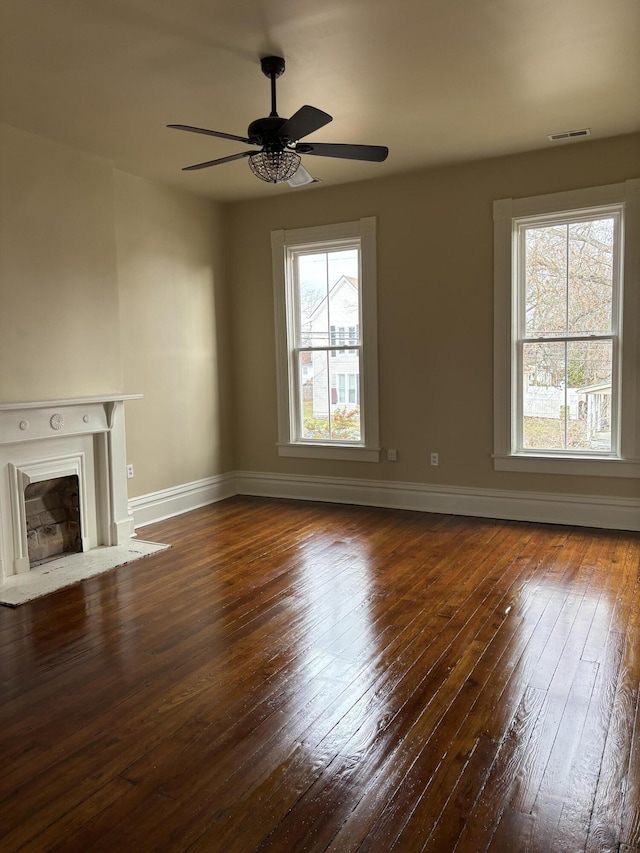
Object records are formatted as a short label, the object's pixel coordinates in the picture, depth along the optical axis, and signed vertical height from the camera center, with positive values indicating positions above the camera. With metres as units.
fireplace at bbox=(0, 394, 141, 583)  4.21 -0.66
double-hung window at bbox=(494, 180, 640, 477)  4.95 +0.31
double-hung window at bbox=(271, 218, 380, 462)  6.00 +0.35
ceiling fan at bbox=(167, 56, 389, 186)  3.21 +1.18
